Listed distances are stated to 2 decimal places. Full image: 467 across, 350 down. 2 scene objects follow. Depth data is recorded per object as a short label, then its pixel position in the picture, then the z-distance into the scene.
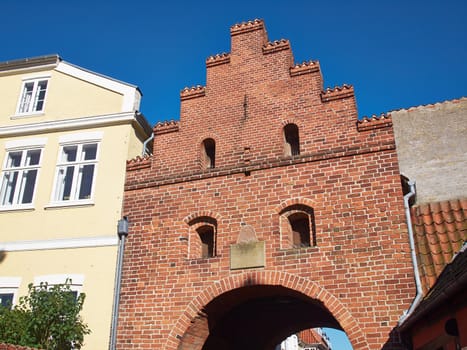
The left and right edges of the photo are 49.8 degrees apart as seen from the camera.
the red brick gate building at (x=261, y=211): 9.90
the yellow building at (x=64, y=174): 11.88
